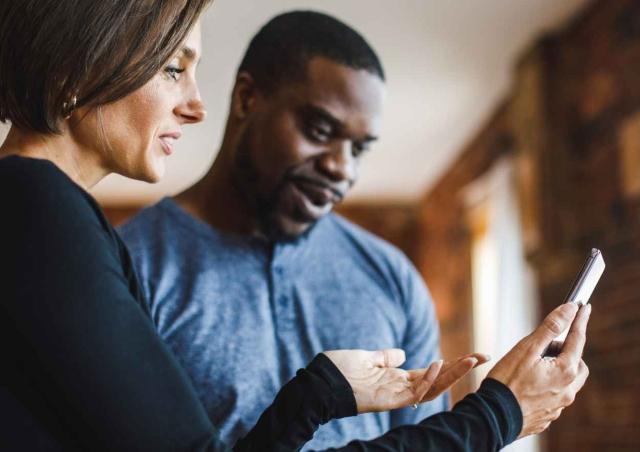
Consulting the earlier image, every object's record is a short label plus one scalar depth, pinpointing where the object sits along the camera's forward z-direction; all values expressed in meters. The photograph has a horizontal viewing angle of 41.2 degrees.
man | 1.32
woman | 0.73
